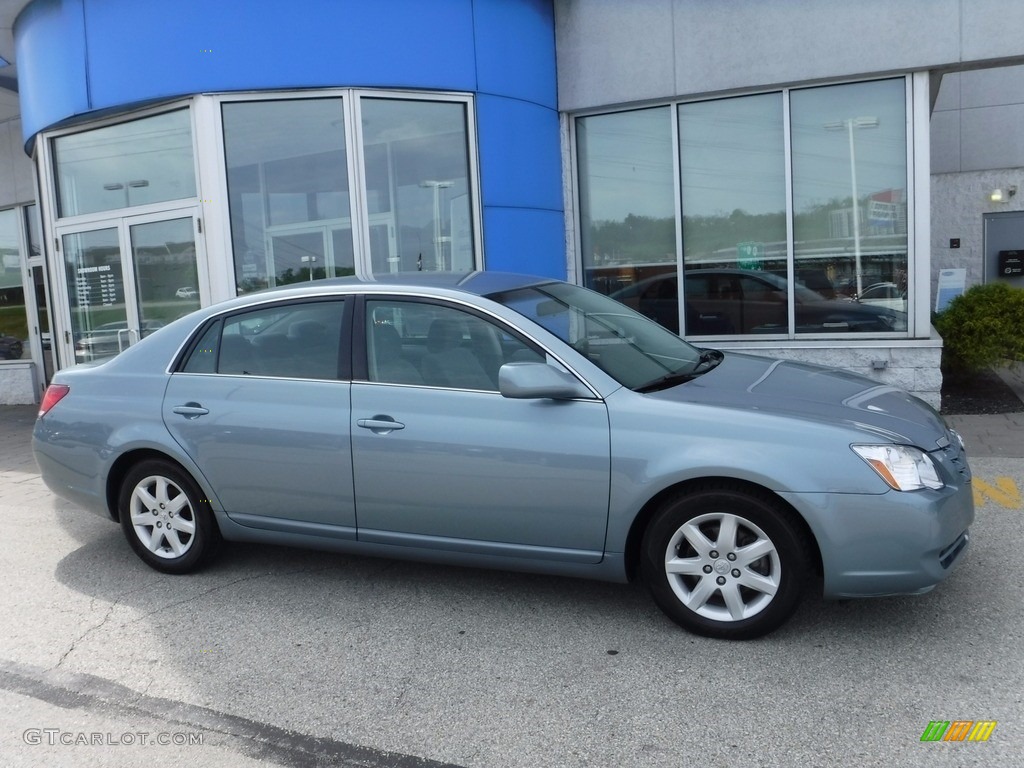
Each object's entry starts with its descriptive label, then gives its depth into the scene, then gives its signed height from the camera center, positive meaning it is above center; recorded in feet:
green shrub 30.09 -2.39
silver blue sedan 12.33 -2.53
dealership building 28.04 +4.06
